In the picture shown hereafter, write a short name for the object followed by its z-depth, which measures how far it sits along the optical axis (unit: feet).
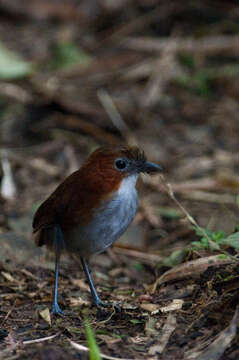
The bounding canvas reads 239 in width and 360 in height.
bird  23.49
